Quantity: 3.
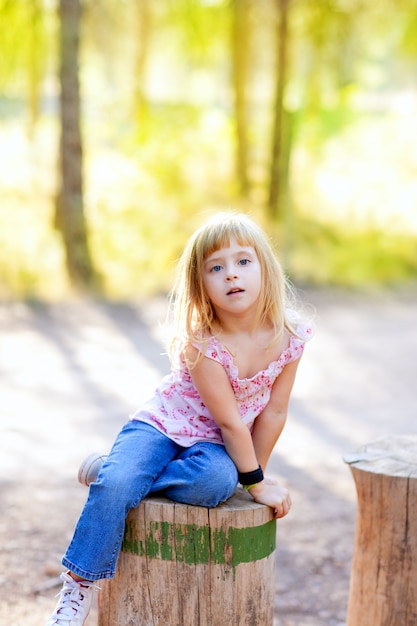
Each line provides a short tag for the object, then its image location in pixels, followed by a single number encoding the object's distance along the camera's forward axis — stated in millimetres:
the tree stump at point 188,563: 4157
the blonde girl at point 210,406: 4110
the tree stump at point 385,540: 4845
